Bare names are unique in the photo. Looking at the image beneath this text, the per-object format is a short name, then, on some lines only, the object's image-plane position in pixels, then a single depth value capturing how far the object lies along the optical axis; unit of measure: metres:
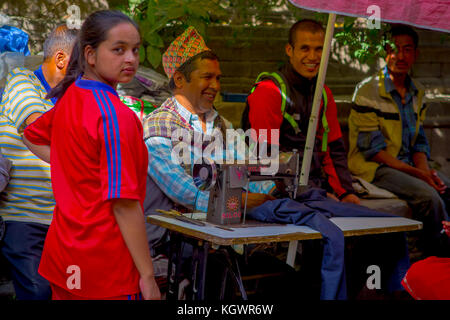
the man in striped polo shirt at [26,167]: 3.71
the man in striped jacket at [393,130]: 5.68
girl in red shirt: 2.26
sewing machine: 3.41
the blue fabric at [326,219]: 3.40
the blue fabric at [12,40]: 4.42
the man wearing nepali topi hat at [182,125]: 3.88
